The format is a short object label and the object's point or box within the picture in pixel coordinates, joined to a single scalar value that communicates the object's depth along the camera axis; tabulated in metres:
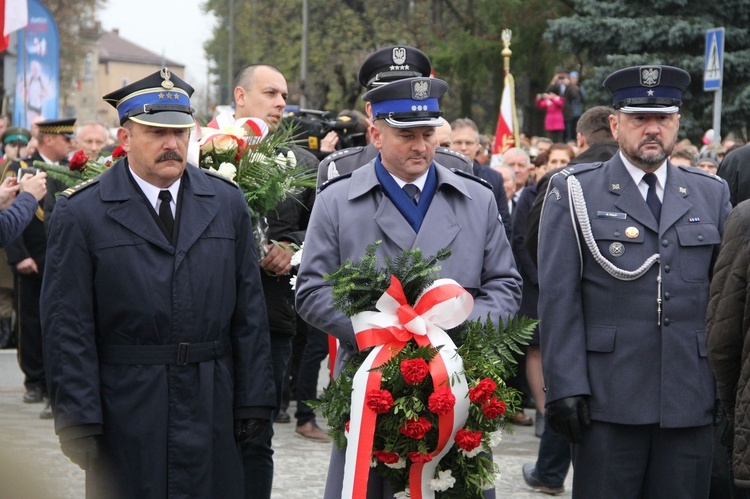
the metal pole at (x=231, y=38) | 49.32
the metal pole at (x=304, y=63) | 32.06
